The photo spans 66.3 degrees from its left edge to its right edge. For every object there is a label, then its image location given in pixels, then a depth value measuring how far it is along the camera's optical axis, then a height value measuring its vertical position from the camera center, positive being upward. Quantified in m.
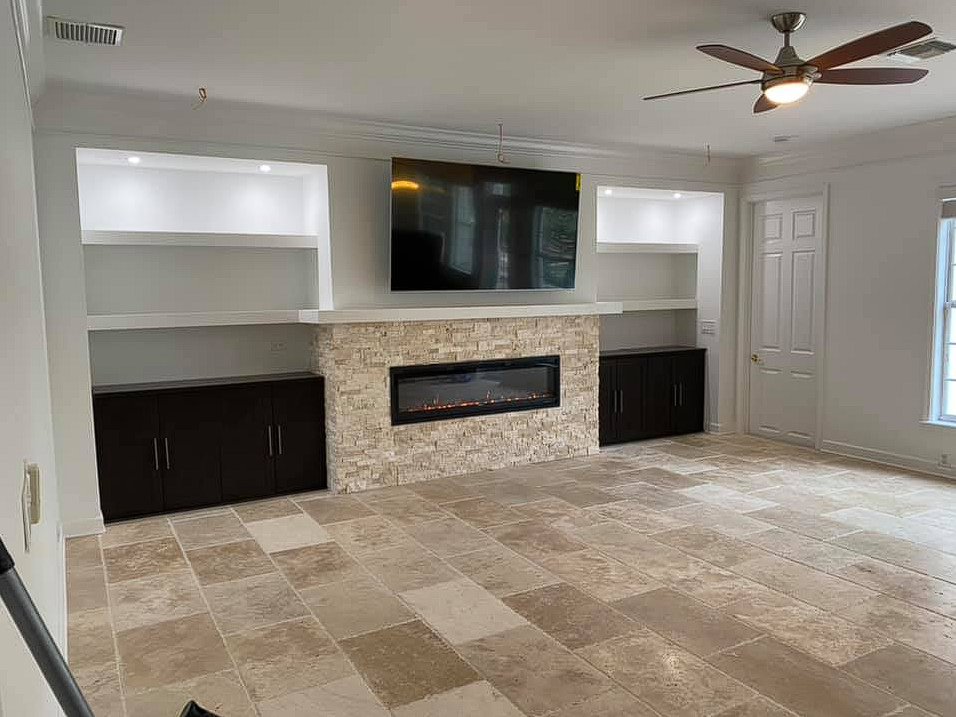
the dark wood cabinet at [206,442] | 5.02 -1.06
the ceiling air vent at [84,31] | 3.36 +1.24
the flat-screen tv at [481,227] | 5.77 +0.54
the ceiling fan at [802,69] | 3.12 +1.01
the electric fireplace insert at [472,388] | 6.01 -0.82
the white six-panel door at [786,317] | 6.96 -0.28
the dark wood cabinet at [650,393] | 7.22 -1.05
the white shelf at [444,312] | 5.52 -0.16
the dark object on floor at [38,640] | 0.71 -0.34
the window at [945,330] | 5.89 -0.35
